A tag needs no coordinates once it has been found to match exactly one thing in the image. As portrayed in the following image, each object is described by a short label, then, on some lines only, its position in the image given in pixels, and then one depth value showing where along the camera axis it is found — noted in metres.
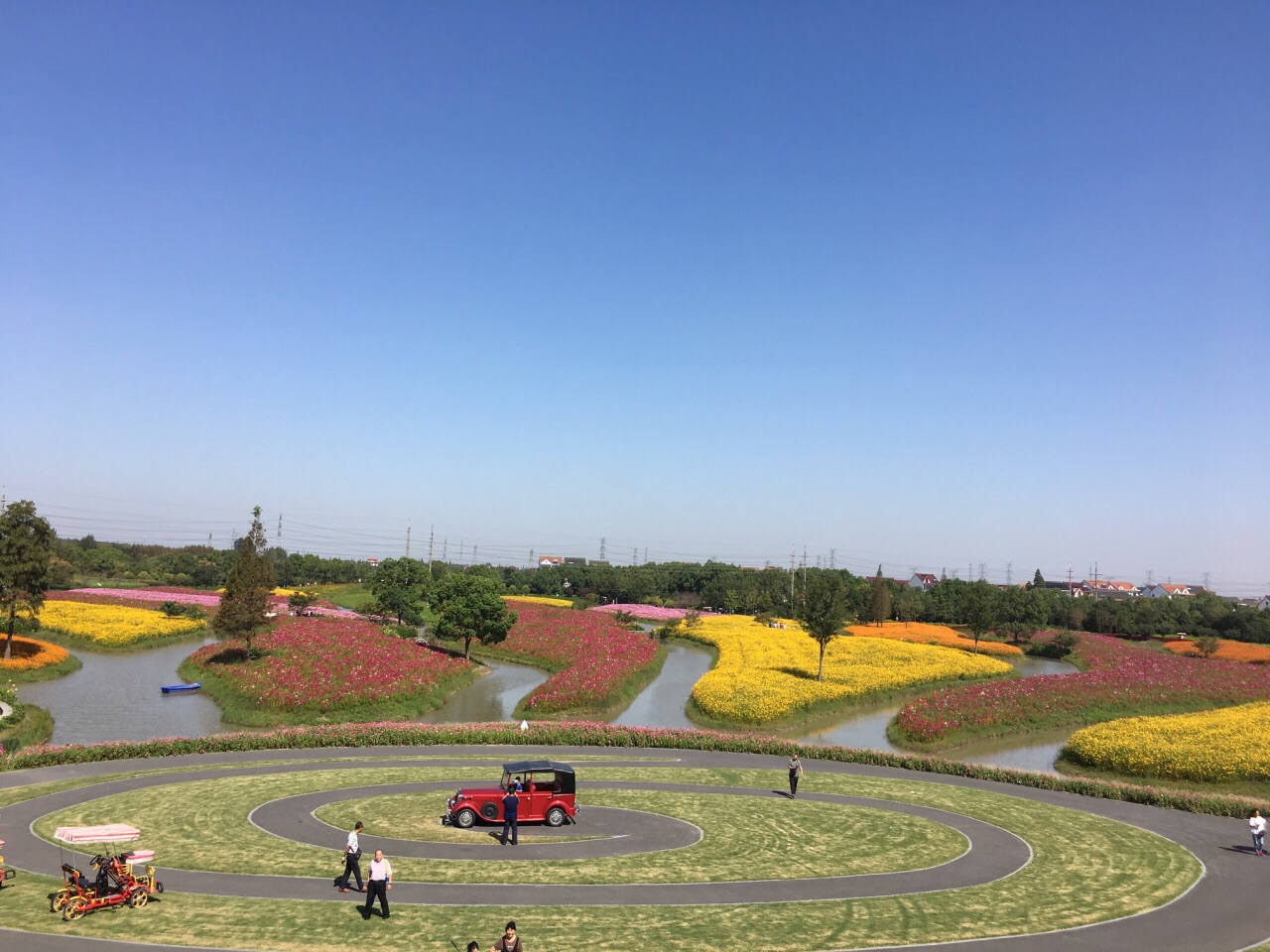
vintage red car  27.22
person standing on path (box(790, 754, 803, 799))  32.97
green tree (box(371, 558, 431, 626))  95.56
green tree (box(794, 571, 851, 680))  62.16
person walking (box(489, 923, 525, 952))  15.46
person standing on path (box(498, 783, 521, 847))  25.44
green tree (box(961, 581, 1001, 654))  88.75
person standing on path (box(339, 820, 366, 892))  20.75
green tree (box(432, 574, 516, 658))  72.00
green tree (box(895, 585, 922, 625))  133.88
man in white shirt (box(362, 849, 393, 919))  18.91
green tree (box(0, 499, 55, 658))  60.44
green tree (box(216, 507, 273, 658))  62.09
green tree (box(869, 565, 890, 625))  119.19
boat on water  55.03
